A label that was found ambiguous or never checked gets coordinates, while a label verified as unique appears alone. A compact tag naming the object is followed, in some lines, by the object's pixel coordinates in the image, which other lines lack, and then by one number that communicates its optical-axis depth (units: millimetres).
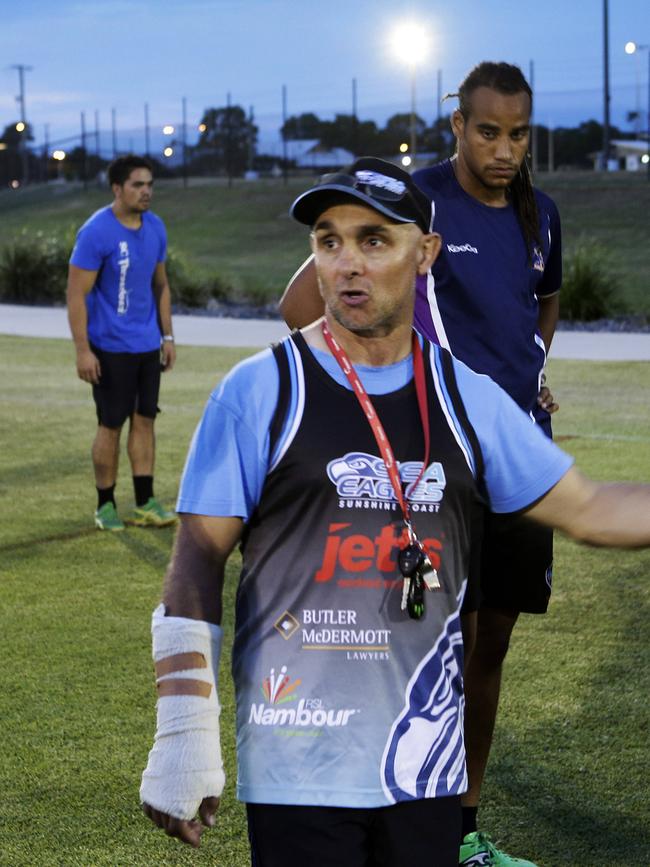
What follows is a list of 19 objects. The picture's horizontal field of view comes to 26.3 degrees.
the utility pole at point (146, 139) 69812
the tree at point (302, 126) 68188
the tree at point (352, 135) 66500
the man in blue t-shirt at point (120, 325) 8992
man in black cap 2590
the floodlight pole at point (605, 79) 55594
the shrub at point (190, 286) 28531
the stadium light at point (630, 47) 53406
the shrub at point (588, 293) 23953
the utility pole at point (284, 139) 63969
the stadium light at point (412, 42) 39409
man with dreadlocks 4051
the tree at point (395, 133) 65875
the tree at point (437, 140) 61125
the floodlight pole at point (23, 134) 76688
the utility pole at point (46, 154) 75688
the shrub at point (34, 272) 29844
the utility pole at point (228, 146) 65375
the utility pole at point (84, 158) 69250
